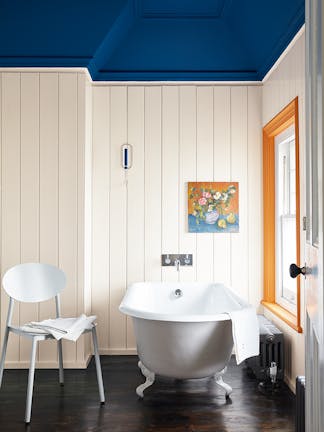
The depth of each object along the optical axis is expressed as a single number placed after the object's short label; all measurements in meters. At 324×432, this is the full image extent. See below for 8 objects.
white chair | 3.12
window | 3.45
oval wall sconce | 3.91
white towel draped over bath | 2.58
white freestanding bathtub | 2.64
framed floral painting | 3.91
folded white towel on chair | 2.75
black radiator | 3.10
